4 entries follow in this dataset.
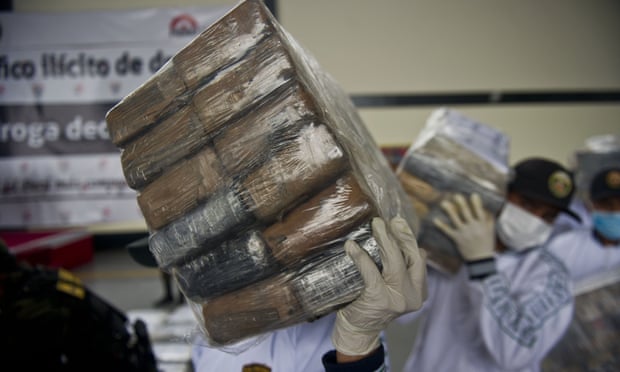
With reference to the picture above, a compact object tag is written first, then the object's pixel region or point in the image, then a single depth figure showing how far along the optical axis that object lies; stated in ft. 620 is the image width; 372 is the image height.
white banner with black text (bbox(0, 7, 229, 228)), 16.60
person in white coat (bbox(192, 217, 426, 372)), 2.45
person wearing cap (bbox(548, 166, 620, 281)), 6.40
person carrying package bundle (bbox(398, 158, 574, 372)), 4.58
